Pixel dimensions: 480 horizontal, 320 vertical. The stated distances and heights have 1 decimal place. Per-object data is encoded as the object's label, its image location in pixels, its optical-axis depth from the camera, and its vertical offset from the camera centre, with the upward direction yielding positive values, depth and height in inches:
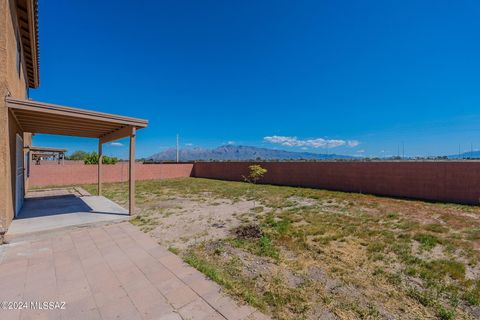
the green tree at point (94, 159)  936.3 +17.8
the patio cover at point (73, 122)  172.8 +44.2
